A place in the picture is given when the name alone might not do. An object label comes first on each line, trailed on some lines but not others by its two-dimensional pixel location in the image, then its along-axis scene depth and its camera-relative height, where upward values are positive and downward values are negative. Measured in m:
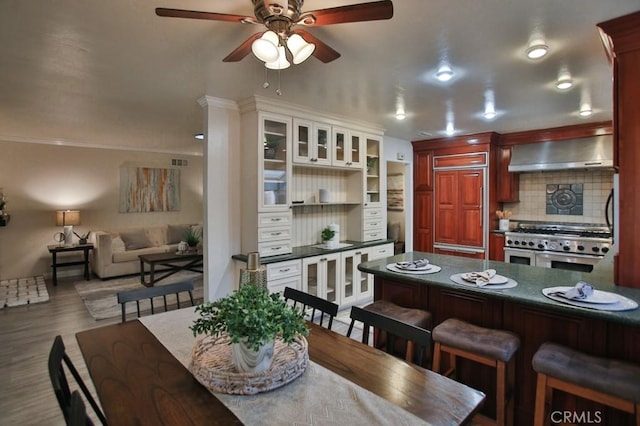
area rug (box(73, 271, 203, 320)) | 4.26 -1.26
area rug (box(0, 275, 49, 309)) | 4.61 -1.23
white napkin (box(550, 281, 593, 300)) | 1.80 -0.45
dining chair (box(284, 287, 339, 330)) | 1.80 -0.53
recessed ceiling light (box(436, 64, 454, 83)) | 2.56 +1.04
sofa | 5.86 -0.69
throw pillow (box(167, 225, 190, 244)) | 6.92 -0.51
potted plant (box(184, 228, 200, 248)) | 5.98 -0.56
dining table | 1.05 -0.63
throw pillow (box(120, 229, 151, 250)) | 6.31 -0.59
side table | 5.64 -0.80
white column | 3.45 +0.15
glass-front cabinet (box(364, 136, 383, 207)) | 4.80 +0.49
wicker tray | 1.17 -0.59
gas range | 4.33 -0.40
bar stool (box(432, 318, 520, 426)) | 1.85 -0.78
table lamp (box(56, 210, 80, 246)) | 5.91 -0.22
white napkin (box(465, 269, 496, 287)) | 2.16 -0.45
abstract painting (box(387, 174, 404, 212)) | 6.95 +0.33
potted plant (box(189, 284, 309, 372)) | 1.16 -0.41
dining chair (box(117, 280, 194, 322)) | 2.02 -0.52
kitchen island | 1.76 -0.65
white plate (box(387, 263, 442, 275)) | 2.47 -0.46
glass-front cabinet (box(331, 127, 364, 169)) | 4.23 +0.77
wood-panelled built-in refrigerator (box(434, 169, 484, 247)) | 5.29 +0.01
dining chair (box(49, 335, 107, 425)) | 1.10 -0.59
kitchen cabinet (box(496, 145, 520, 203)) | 5.21 +0.45
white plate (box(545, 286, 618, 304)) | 1.75 -0.47
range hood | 4.34 +0.72
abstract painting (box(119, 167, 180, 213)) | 6.78 +0.38
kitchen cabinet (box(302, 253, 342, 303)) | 3.82 -0.79
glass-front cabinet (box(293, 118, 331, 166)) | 3.79 +0.76
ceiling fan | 1.46 +0.85
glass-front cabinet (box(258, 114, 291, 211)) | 3.54 +0.48
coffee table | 5.38 -0.85
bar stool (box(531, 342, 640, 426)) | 1.49 -0.78
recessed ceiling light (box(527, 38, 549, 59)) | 2.11 +1.00
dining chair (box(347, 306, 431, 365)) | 1.40 -0.53
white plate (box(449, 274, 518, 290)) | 2.08 -0.48
